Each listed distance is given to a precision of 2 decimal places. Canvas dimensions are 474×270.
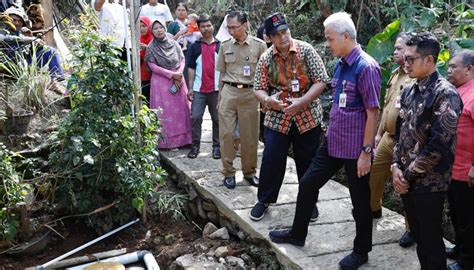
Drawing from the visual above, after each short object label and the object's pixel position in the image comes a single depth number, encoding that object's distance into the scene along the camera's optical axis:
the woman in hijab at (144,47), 6.40
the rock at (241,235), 4.37
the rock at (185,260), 4.07
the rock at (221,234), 4.60
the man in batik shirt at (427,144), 2.72
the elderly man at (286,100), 3.95
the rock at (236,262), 4.07
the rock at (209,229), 4.79
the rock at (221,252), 4.20
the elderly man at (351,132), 3.19
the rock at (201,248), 4.36
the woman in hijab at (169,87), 6.16
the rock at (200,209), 5.26
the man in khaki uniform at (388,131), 3.93
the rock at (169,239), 4.89
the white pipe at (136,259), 4.24
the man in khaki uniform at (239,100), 5.04
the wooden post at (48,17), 6.95
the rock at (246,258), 4.16
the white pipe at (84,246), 4.23
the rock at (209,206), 5.07
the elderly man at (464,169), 3.38
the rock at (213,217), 5.07
